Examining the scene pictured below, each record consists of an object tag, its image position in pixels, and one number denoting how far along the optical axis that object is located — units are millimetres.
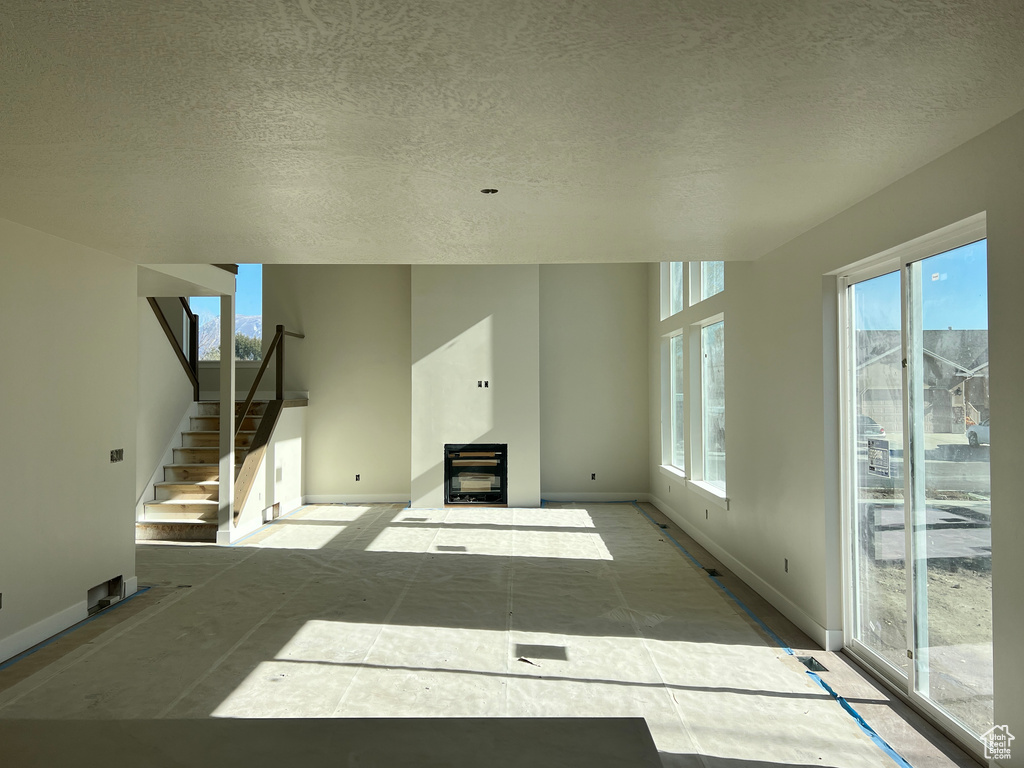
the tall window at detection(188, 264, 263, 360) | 9289
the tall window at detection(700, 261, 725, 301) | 6422
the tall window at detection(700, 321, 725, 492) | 6410
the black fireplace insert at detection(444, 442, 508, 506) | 8883
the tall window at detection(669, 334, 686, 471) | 7973
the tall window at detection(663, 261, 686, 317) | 7805
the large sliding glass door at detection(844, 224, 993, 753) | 2846
